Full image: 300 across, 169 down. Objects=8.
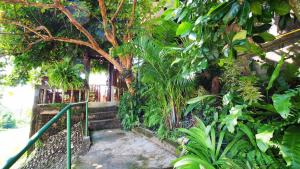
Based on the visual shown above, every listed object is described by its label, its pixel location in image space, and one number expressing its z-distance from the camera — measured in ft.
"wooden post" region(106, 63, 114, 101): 33.49
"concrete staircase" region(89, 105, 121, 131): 19.35
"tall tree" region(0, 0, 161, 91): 17.35
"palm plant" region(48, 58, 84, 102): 19.53
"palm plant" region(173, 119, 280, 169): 5.79
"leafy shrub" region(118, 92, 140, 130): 17.99
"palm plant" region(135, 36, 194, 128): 11.75
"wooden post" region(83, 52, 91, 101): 30.91
